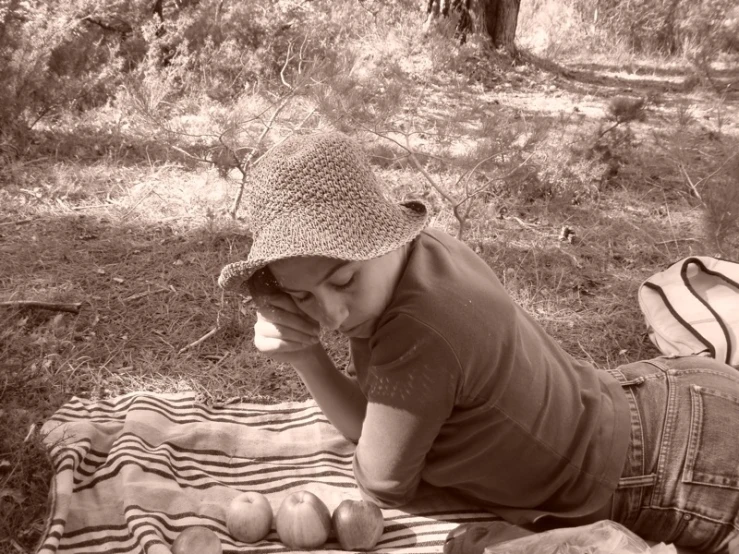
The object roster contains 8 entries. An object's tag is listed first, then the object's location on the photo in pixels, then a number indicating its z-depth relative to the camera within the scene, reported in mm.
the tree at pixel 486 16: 7082
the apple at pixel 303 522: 2111
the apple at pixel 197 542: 2014
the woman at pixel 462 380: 1535
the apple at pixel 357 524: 2125
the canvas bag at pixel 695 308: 2848
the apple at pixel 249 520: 2166
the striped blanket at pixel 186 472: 2172
